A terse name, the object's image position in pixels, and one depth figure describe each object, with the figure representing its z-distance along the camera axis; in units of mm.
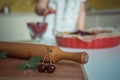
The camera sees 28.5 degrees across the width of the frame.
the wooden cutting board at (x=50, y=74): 425
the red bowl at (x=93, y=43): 753
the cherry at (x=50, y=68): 453
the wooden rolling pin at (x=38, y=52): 487
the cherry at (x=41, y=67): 459
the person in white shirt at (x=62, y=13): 1293
